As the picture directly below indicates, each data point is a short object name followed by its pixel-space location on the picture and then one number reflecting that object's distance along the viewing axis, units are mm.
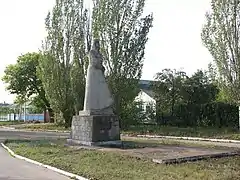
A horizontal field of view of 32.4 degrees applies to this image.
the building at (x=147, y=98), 39031
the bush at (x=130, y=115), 30875
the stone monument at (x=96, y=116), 16391
